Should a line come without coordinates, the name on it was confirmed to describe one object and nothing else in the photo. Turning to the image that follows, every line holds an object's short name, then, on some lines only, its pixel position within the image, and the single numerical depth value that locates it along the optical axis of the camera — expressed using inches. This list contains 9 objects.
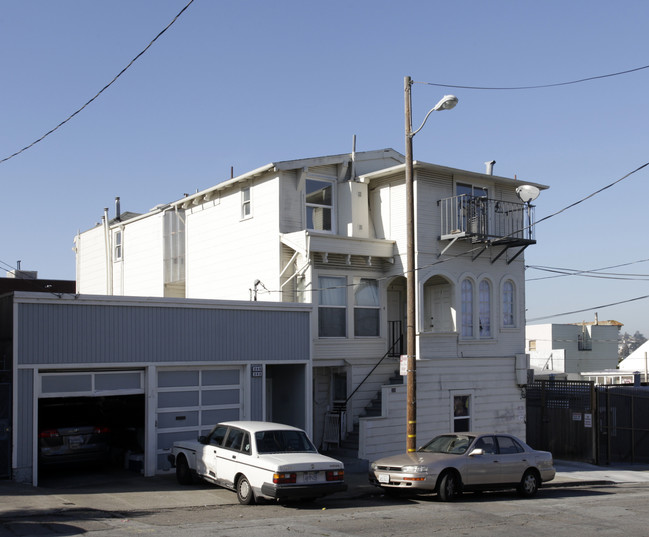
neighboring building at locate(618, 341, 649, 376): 2159.7
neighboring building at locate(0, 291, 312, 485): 607.2
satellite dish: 893.8
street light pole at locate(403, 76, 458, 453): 667.4
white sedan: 522.3
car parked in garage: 656.4
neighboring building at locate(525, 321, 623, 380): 2317.9
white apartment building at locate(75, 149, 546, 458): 859.4
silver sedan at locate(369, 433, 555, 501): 588.7
